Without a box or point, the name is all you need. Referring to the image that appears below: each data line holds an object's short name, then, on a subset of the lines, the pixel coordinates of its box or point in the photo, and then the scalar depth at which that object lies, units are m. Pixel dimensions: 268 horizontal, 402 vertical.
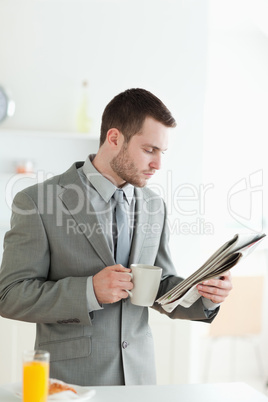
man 1.69
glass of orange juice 1.26
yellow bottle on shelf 3.37
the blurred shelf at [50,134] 3.28
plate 1.34
